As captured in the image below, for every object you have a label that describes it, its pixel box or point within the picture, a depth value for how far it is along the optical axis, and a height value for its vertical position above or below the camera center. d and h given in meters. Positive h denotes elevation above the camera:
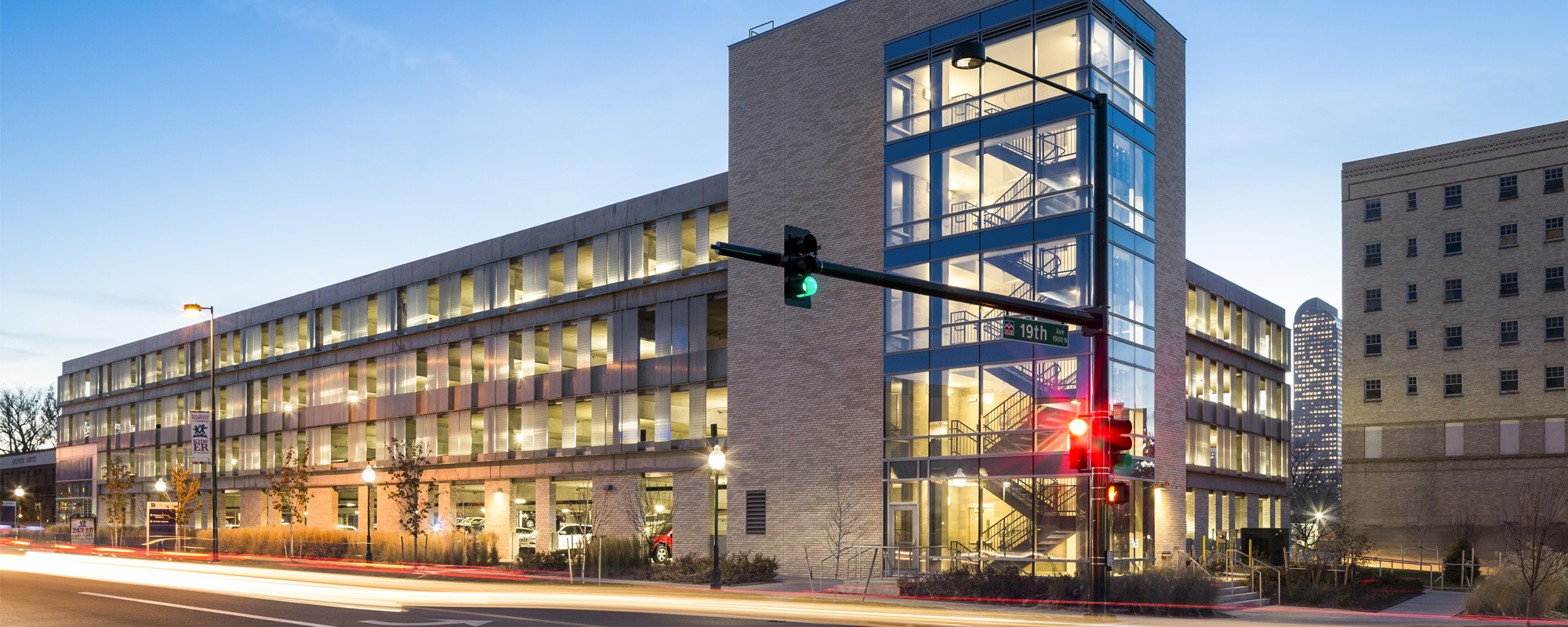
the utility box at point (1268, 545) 34.53 -4.82
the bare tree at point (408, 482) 46.91 -4.13
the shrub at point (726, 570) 35.12 -5.72
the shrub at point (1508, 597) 25.03 -4.64
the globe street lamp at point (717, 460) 31.97 -2.17
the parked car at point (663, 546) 43.12 -5.97
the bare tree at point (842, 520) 36.00 -4.23
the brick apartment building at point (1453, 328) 65.62 +2.80
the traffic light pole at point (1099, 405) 19.84 -0.46
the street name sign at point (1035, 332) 19.28 +0.75
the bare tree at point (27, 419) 144.75 -4.67
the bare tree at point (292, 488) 58.66 -5.33
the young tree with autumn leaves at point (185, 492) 56.25 -5.74
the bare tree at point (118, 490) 71.94 -6.63
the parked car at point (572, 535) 44.31 -5.91
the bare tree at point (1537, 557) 24.02 -4.25
